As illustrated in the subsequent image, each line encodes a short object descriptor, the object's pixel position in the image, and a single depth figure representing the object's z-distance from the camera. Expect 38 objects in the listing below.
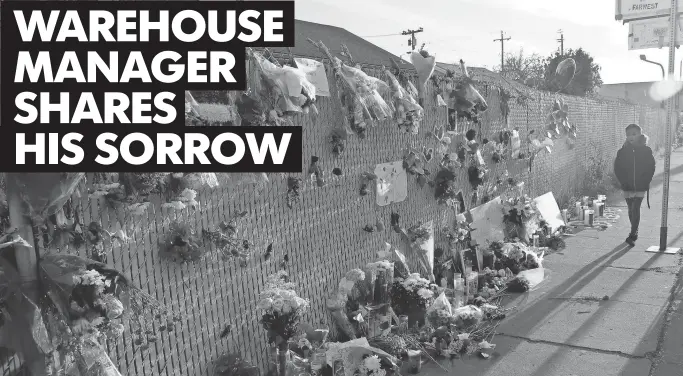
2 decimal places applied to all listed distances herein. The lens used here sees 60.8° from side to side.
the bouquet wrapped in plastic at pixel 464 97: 6.59
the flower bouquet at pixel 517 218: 7.77
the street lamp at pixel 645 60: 9.16
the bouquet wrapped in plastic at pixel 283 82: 3.74
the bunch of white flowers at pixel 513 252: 7.02
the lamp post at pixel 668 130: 7.65
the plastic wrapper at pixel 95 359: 2.74
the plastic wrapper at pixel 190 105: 3.41
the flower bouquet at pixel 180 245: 3.38
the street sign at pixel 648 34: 8.07
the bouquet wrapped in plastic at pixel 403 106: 5.22
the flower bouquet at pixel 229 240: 3.66
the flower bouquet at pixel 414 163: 5.69
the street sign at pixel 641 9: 7.89
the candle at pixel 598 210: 10.57
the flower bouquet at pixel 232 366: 3.69
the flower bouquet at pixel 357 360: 4.05
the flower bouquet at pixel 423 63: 5.60
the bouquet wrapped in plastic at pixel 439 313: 5.00
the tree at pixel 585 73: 31.36
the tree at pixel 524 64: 44.88
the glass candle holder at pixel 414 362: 4.45
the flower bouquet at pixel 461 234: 6.70
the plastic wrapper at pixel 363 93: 4.62
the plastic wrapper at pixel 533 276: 6.55
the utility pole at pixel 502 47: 50.94
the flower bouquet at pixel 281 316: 3.79
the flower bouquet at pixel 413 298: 4.97
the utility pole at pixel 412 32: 39.28
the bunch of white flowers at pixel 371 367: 4.04
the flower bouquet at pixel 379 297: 4.84
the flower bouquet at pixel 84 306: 2.66
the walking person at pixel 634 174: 8.37
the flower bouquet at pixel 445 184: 6.37
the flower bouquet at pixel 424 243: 5.84
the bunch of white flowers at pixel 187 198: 3.29
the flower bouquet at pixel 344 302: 4.73
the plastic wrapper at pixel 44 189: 2.65
